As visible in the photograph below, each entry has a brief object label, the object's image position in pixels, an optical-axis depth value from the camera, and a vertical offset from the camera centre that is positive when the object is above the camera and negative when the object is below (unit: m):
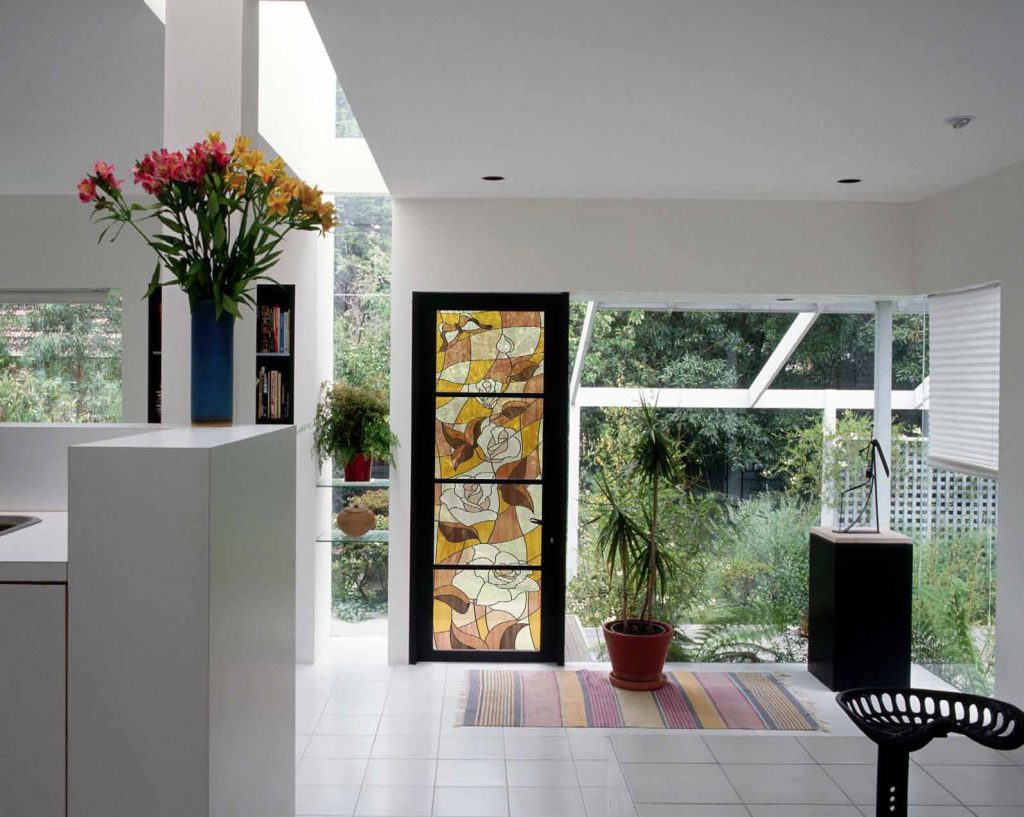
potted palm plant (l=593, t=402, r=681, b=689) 5.07 -0.89
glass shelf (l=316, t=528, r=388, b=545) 5.34 -0.81
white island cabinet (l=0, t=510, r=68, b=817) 1.50 -0.46
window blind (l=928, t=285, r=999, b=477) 4.61 +0.10
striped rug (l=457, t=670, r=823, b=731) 4.59 -1.56
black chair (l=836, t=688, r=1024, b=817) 2.16 -0.77
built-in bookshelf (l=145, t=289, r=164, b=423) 3.74 +0.11
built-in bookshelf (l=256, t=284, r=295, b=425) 4.96 +0.21
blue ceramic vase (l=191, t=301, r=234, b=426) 2.02 +0.04
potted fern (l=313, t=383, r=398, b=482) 5.27 -0.21
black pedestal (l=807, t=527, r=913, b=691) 5.00 -1.11
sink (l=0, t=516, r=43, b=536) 2.21 -0.31
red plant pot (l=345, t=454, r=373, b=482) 5.30 -0.42
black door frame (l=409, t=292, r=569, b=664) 5.42 -0.39
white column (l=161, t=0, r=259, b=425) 2.44 +0.80
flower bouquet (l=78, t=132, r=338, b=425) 1.90 +0.36
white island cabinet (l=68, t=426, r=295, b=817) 1.45 -0.36
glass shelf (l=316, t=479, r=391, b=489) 5.28 -0.50
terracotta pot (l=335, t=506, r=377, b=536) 5.33 -0.71
